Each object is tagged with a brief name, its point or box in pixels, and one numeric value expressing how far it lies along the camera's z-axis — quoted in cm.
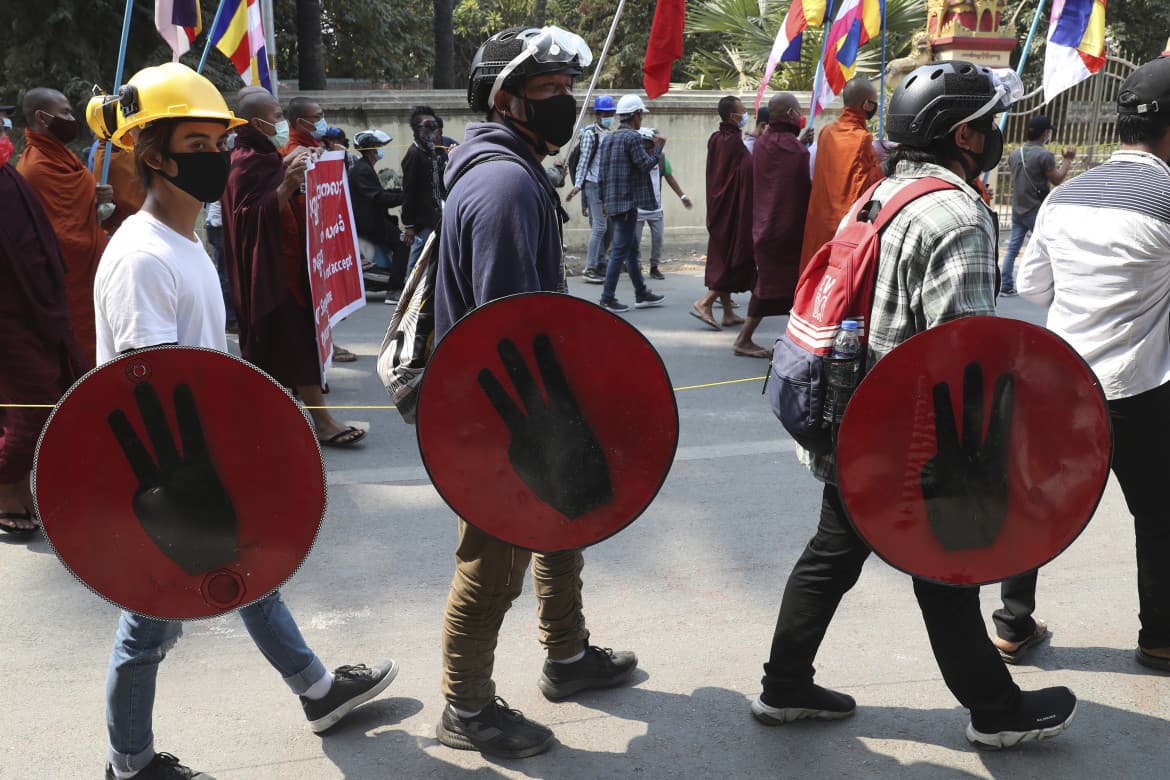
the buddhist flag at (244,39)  771
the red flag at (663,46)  868
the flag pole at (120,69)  613
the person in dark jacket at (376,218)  983
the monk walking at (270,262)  538
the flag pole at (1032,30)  878
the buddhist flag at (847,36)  891
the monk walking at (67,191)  534
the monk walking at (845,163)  710
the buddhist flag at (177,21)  686
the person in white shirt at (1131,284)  288
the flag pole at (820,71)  893
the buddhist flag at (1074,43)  820
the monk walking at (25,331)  429
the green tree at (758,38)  1664
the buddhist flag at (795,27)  895
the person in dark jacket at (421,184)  917
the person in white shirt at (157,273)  237
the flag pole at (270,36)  1016
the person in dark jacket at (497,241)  242
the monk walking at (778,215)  762
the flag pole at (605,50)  812
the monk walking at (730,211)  847
